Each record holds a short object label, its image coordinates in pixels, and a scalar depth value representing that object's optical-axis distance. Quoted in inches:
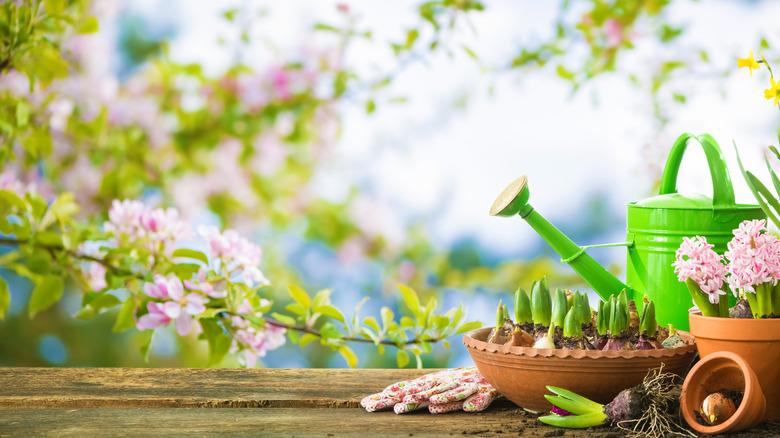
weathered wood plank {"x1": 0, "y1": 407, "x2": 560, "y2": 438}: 96.0
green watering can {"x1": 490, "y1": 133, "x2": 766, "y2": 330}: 103.9
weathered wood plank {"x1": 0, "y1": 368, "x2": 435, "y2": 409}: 102.8
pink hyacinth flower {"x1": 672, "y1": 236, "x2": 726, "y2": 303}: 95.9
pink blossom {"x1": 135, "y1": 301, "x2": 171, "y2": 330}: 110.3
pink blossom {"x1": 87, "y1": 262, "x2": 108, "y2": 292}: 119.2
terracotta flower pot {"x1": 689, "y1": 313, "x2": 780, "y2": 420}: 94.4
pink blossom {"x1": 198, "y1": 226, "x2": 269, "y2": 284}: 111.0
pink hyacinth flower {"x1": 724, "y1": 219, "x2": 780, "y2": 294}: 94.8
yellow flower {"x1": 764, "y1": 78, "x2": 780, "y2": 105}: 97.4
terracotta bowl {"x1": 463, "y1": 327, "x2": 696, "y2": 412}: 94.9
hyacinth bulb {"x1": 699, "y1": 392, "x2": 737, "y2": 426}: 93.2
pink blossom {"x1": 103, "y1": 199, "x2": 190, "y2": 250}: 115.2
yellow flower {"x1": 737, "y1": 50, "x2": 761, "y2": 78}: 97.3
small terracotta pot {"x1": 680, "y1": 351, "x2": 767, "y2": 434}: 92.2
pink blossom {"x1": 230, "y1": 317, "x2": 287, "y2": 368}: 115.1
